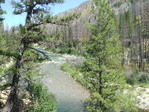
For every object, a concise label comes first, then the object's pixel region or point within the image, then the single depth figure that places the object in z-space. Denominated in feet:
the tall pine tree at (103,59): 45.73
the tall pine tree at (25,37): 35.68
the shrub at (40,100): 49.28
